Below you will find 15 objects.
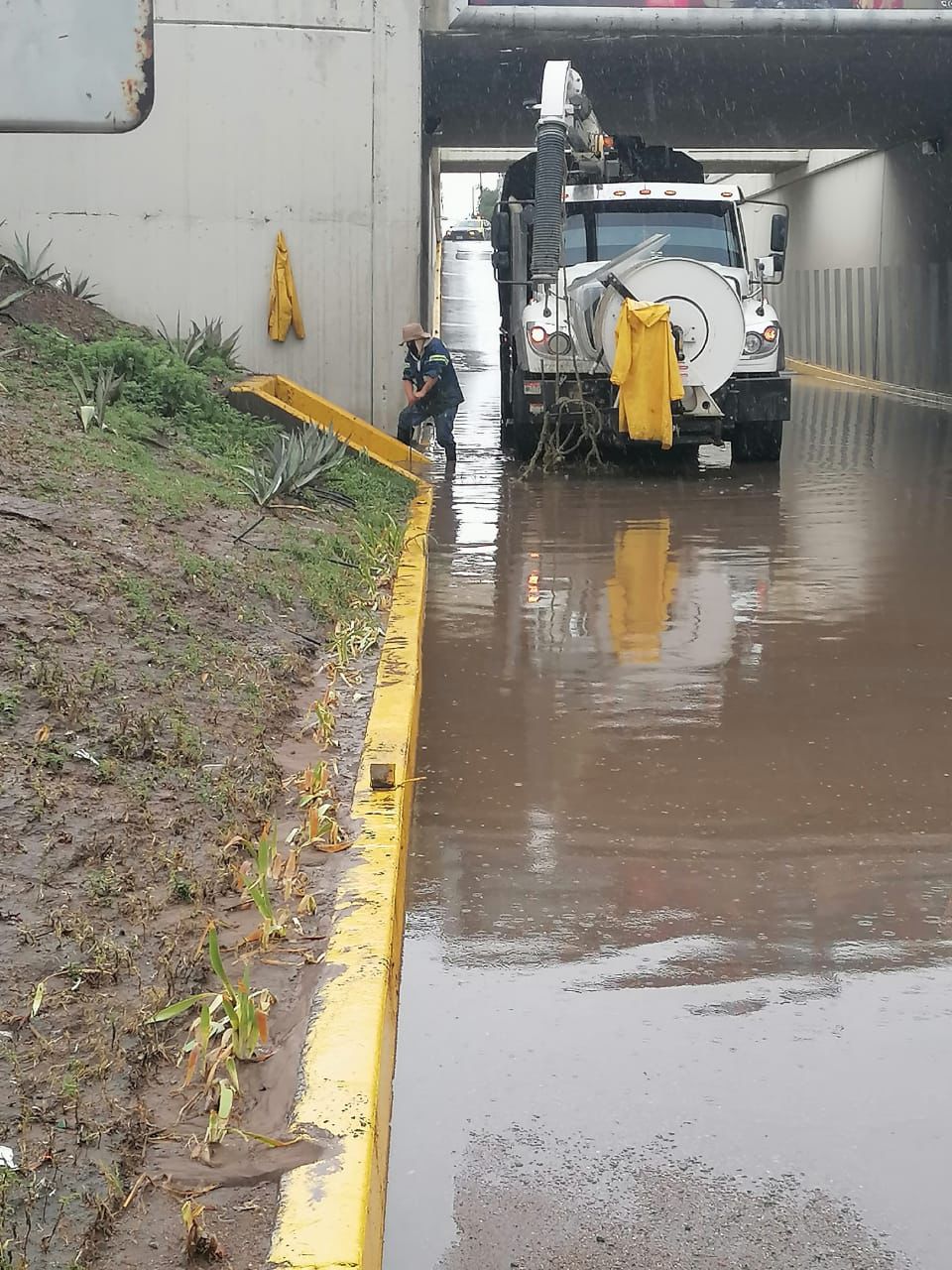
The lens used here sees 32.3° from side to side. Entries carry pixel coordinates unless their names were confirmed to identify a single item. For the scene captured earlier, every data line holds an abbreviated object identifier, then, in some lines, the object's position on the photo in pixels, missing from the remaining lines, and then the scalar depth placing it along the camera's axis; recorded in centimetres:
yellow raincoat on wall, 1630
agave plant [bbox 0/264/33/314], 1292
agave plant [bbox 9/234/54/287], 1502
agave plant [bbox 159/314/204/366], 1468
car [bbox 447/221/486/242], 7231
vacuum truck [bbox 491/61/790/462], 1477
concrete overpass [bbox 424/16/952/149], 1739
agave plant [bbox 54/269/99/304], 1567
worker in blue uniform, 1571
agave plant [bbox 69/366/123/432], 1002
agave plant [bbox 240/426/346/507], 1027
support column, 1614
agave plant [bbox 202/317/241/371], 1545
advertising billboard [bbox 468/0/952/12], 1713
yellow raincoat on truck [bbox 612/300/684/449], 1448
